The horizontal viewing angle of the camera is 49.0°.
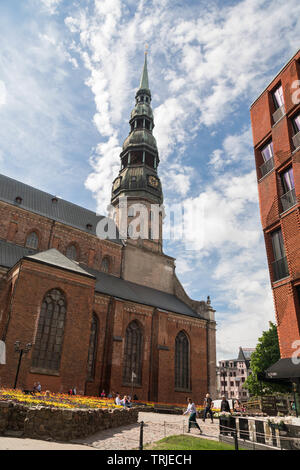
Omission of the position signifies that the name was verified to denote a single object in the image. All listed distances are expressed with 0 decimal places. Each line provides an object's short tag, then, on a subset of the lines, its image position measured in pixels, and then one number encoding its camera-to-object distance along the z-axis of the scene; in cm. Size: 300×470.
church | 2033
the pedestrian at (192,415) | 1174
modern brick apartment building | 1287
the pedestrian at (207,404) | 1580
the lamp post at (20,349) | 1735
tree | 3575
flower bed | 1150
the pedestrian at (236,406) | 2503
